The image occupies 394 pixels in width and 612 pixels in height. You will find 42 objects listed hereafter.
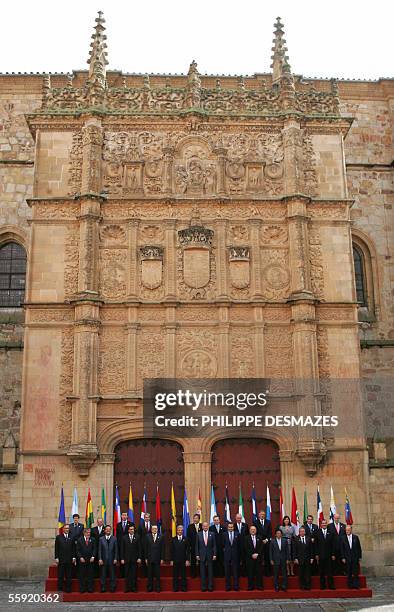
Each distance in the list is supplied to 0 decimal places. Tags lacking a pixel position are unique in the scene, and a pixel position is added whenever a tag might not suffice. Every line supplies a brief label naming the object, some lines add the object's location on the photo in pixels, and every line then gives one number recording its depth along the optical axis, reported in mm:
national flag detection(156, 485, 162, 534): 16242
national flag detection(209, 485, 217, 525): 16284
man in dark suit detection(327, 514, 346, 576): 14844
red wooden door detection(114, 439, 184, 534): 17188
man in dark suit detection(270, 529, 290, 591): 14520
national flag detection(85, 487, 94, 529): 16156
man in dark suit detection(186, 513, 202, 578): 14906
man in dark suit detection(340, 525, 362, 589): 14641
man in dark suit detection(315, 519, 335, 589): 14664
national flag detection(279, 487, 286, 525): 16503
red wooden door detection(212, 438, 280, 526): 17328
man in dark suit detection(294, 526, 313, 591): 14586
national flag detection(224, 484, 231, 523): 16155
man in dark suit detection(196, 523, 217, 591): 14484
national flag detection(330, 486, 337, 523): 16184
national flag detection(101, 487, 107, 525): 16641
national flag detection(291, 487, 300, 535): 16062
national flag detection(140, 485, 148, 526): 15683
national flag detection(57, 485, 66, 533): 16388
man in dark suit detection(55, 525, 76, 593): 14531
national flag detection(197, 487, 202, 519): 16222
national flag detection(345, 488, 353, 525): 16516
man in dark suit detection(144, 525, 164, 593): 14453
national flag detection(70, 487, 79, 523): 16281
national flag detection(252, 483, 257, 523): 15384
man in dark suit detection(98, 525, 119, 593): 14477
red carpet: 14211
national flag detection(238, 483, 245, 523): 16362
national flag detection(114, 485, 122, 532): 16516
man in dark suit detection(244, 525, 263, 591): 14570
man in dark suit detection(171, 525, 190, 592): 14508
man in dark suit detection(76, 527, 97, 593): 14406
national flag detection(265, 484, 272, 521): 16500
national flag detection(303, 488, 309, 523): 16644
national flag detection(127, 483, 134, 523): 15758
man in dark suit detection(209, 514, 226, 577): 14820
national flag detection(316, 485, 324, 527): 15437
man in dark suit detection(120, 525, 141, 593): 14430
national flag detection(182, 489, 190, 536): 16034
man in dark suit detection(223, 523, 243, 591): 14516
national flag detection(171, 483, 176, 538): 16352
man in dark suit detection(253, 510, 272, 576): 14920
